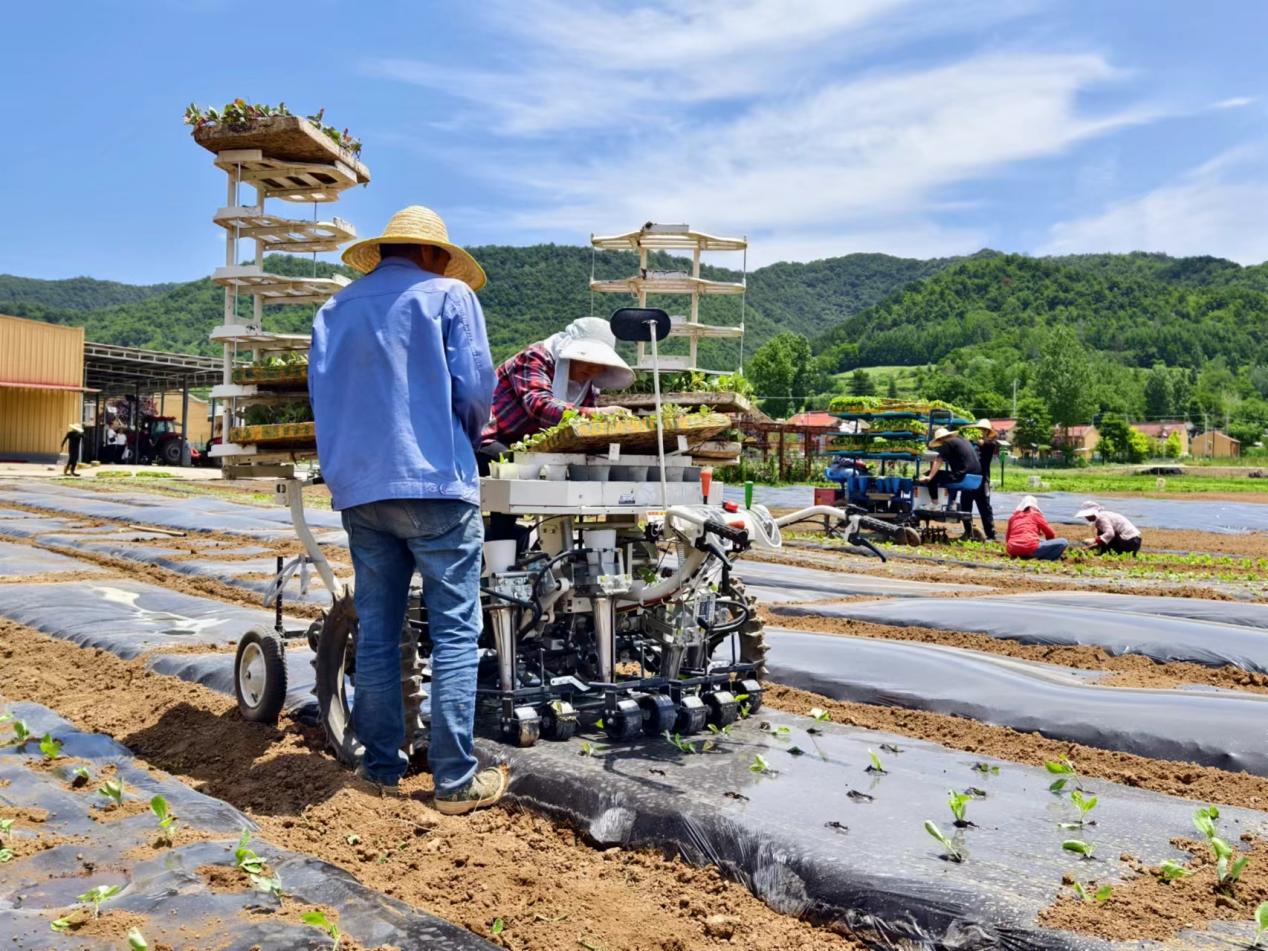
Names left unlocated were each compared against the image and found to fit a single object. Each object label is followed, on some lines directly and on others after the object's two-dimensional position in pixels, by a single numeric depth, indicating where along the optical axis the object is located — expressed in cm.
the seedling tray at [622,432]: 394
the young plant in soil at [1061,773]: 329
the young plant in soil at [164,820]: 278
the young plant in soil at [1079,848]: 281
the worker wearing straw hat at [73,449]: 2725
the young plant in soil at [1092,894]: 245
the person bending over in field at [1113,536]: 1231
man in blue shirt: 333
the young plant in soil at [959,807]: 296
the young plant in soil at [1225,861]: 259
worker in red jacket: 1173
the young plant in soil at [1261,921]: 226
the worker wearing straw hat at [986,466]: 1416
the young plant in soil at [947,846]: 272
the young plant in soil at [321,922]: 223
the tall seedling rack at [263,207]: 782
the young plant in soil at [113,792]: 310
